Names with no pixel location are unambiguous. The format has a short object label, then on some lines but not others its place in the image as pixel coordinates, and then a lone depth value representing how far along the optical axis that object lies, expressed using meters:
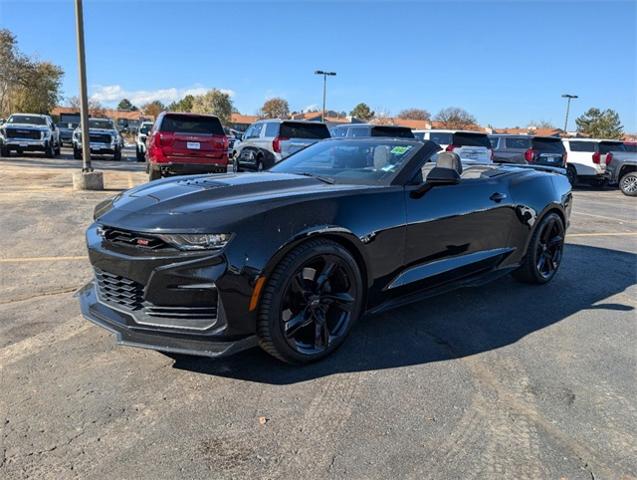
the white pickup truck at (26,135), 20.22
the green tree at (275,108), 90.38
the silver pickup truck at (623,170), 17.94
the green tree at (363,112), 90.44
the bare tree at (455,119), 75.94
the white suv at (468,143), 16.52
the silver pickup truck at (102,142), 20.69
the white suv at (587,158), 18.81
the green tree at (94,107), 73.08
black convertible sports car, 2.85
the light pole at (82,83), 10.88
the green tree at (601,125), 63.56
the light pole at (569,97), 52.34
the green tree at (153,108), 98.38
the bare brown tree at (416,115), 99.69
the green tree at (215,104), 79.12
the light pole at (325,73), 47.59
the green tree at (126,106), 149.12
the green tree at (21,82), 41.50
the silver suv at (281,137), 13.22
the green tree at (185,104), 85.82
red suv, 11.59
